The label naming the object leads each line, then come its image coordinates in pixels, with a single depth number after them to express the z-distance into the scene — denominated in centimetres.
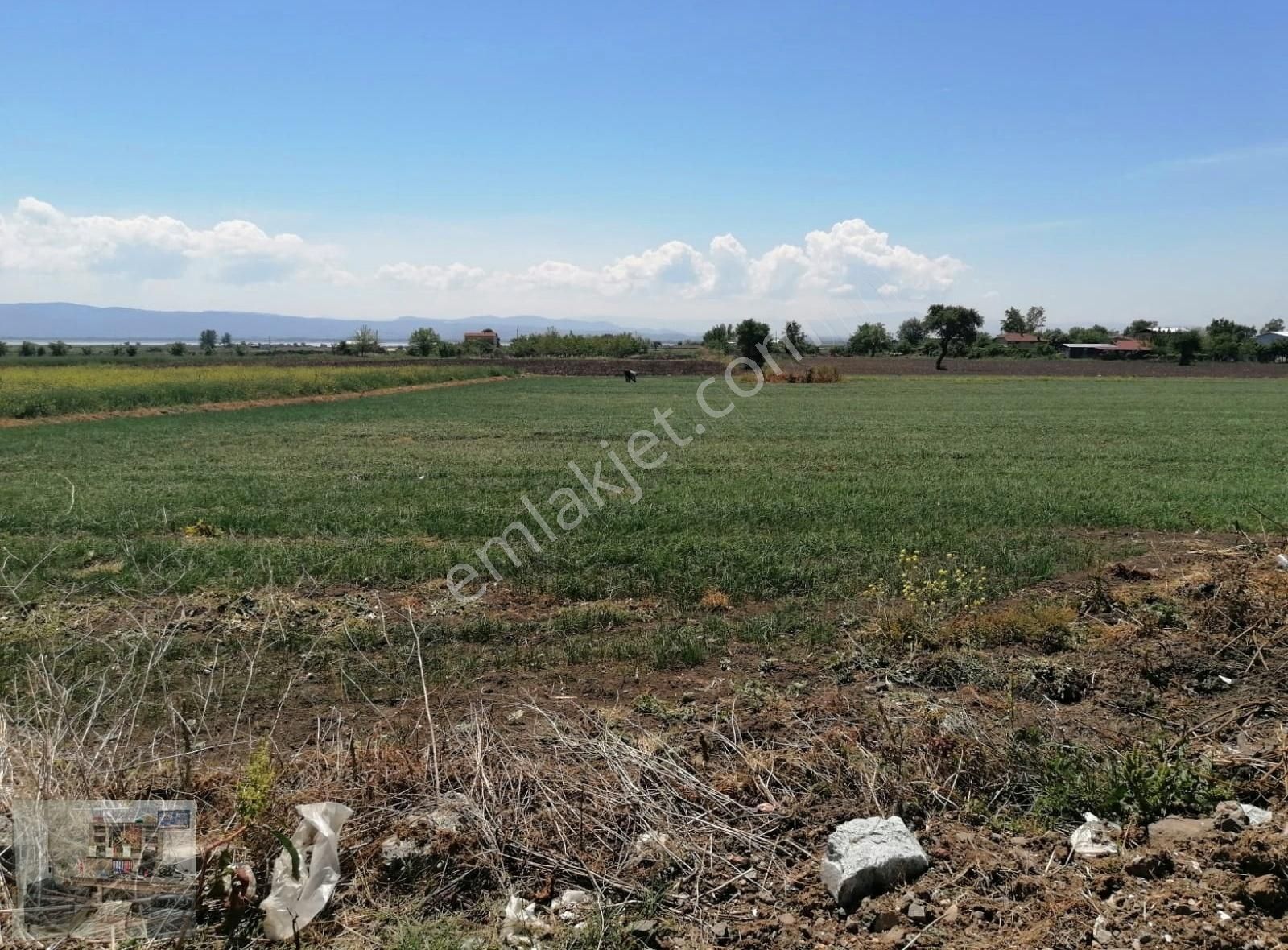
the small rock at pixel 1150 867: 330
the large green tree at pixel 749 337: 8206
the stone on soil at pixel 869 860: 338
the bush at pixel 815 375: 5906
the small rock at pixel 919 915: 324
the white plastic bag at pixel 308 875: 325
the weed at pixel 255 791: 345
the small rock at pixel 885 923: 322
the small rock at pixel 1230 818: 358
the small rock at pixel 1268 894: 302
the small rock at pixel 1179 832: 348
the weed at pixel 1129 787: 379
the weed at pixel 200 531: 1071
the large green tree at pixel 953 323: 8612
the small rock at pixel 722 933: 326
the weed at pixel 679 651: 644
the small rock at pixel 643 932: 325
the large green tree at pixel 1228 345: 8544
